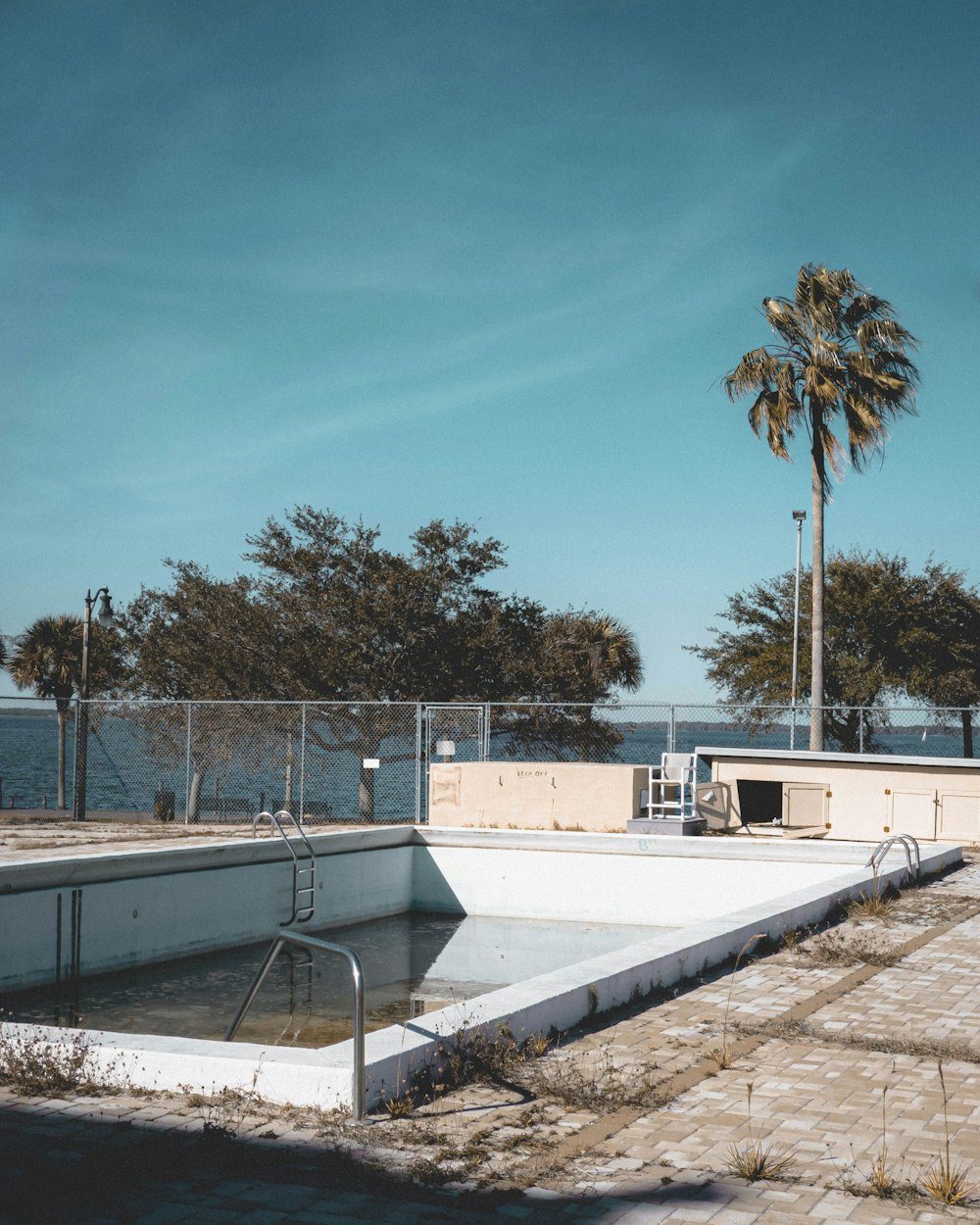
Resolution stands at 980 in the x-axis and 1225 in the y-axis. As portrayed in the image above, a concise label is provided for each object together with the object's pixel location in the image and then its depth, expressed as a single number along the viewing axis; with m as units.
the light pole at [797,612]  38.25
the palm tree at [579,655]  31.41
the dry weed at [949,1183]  4.53
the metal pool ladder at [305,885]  15.75
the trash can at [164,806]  26.95
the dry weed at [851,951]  9.27
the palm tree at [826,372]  24.48
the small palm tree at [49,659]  45.12
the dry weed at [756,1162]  4.75
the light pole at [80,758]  23.66
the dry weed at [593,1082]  5.71
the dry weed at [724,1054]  6.36
